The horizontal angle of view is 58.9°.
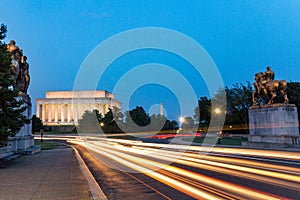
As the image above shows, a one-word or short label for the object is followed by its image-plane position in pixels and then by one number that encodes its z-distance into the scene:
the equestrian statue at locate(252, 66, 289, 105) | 26.78
